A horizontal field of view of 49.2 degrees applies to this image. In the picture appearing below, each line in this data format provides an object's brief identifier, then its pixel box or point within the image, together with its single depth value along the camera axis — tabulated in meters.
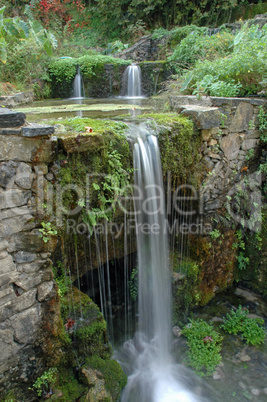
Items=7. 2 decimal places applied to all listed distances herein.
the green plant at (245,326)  4.86
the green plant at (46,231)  2.97
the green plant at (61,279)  3.60
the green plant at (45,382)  3.21
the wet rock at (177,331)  4.93
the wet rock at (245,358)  4.53
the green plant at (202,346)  4.41
